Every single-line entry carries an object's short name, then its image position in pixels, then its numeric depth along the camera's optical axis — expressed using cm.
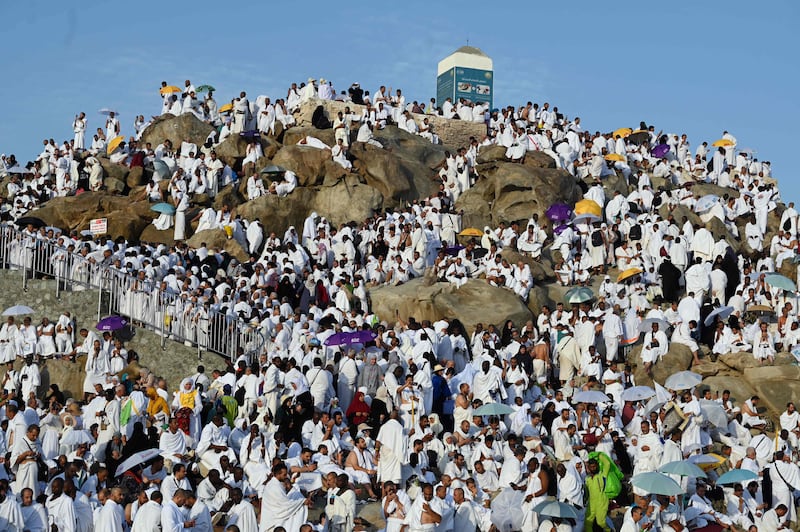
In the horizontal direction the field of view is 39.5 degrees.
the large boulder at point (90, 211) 3222
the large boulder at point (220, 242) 3055
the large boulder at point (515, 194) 3284
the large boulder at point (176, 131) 3812
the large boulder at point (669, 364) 2425
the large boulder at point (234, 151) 3544
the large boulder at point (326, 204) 3288
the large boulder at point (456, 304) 2569
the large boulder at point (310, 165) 3453
